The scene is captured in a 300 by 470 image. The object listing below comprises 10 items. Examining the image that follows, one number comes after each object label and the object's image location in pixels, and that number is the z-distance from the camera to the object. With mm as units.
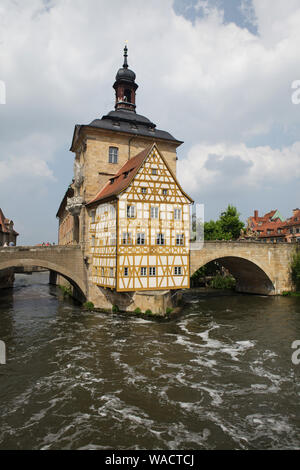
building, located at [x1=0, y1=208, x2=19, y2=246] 41394
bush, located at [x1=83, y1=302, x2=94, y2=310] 24453
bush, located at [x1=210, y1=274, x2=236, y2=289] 40750
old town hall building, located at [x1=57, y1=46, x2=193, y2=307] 21562
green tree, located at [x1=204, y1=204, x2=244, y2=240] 45347
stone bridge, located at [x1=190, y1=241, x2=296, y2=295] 30516
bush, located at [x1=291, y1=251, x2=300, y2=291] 33594
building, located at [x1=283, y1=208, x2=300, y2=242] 50250
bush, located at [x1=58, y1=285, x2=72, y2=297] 33981
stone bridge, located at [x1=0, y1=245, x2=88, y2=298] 22406
